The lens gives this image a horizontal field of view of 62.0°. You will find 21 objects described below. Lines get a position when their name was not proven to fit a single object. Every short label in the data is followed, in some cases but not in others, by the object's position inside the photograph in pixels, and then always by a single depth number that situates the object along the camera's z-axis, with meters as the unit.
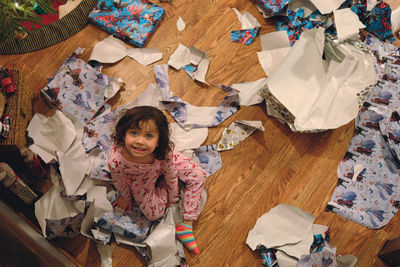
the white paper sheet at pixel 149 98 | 1.38
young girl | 0.97
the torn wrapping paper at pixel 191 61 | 1.45
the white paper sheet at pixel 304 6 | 1.52
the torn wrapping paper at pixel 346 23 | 1.42
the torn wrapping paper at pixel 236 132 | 1.35
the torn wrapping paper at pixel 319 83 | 1.33
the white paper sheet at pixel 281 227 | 1.22
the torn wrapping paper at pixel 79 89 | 1.33
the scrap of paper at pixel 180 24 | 1.51
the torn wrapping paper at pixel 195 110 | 1.37
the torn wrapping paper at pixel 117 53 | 1.43
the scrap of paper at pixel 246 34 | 1.51
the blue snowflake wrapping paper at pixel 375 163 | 1.31
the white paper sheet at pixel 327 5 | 1.48
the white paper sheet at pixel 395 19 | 1.56
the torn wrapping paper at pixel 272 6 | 1.51
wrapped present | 1.46
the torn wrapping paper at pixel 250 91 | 1.42
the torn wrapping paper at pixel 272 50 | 1.48
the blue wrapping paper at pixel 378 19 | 1.51
